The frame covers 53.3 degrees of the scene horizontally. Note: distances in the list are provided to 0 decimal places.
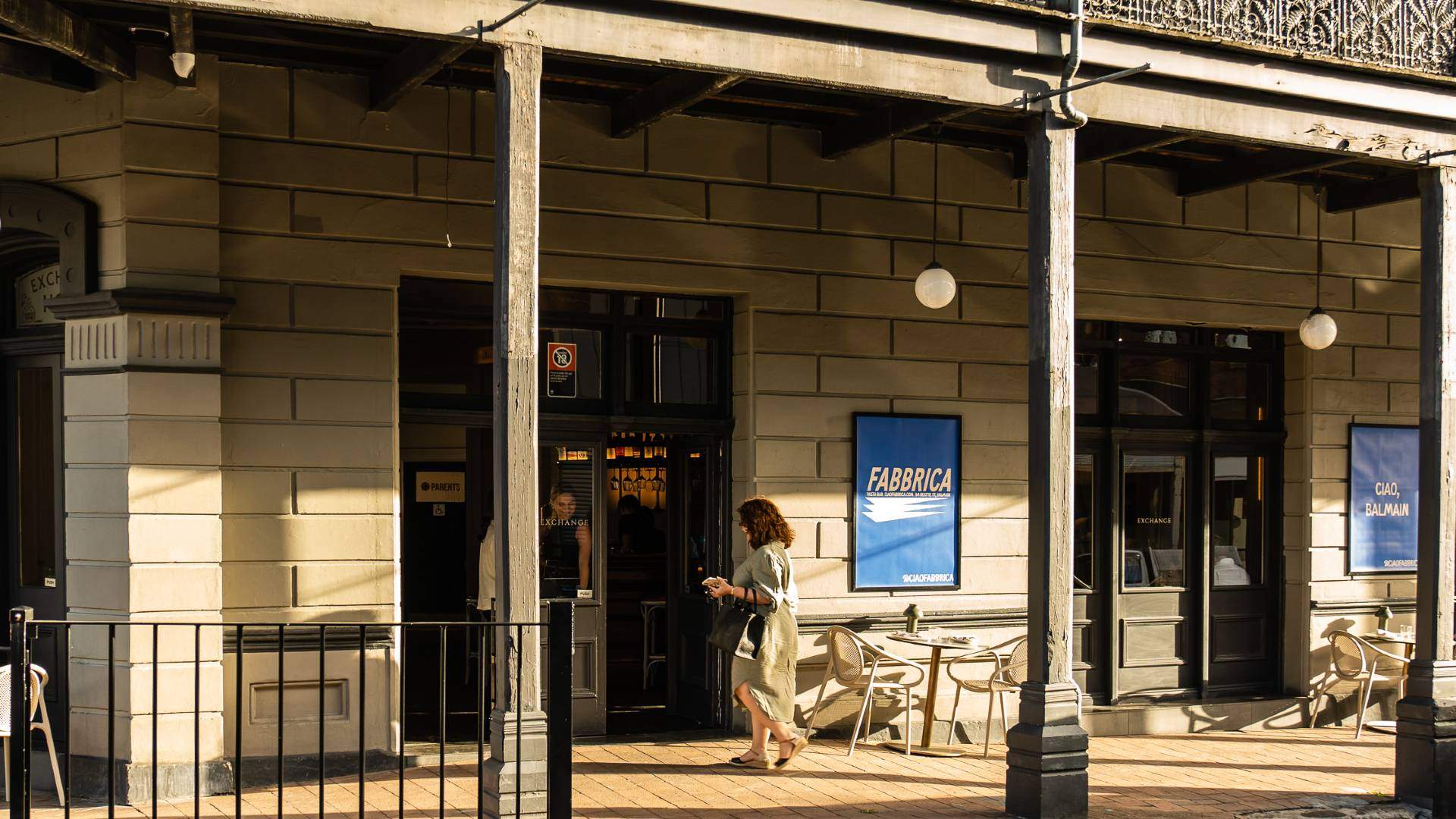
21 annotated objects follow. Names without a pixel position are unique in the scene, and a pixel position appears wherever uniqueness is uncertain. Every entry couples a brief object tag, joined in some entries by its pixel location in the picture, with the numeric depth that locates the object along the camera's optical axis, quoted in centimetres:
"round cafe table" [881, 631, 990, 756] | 921
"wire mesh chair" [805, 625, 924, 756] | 913
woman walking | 849
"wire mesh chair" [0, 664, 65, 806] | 615
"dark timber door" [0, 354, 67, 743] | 838
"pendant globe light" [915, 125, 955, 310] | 932
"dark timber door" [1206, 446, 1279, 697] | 1152
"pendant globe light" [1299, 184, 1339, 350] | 1084
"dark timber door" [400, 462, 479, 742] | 1110
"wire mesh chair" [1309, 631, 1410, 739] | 1091
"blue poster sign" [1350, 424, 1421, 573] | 1170
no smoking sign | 933
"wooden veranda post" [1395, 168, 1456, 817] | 870
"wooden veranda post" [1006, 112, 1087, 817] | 767
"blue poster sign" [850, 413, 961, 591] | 988
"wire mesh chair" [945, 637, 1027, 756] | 931
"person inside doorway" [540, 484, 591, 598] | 948
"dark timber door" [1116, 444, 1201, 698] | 1116
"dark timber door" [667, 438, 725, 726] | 984
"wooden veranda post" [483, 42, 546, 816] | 639
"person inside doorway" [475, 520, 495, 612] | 916
